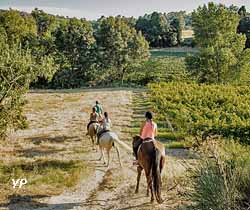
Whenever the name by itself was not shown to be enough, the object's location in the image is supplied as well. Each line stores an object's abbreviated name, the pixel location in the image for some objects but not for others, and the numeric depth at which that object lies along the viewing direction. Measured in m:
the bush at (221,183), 7.77
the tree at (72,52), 53.62
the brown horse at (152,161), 10.80
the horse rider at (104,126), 16.14
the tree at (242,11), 96.75
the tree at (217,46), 49.81
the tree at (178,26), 101.06
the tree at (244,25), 82.56
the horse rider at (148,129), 11.82
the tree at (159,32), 98.69
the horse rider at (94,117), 19.11
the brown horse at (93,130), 18.70
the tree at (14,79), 15.97
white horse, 15.59
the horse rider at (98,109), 20.44
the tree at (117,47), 56.00
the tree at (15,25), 55.99
